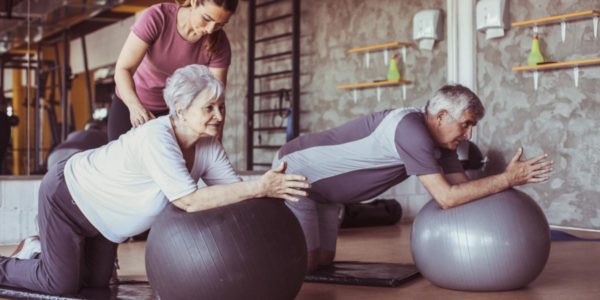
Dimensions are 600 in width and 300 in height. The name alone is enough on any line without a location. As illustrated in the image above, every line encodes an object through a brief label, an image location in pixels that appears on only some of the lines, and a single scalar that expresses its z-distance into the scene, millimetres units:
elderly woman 2240
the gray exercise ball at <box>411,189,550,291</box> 2672
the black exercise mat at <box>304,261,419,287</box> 3004
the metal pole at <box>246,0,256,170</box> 7965
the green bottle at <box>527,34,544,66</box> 5418
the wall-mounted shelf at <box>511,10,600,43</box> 5172
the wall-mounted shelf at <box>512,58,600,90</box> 5156
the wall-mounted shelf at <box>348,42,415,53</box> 6478
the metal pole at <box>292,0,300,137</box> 7414
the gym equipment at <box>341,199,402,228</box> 5494
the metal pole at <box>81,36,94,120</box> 8203
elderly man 2777
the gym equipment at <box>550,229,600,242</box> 4590
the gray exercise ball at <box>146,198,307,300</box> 2158
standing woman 2688
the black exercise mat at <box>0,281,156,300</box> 2635
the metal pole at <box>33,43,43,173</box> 6820
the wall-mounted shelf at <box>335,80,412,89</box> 6496
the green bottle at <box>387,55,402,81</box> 6477
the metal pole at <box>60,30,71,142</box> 7684
